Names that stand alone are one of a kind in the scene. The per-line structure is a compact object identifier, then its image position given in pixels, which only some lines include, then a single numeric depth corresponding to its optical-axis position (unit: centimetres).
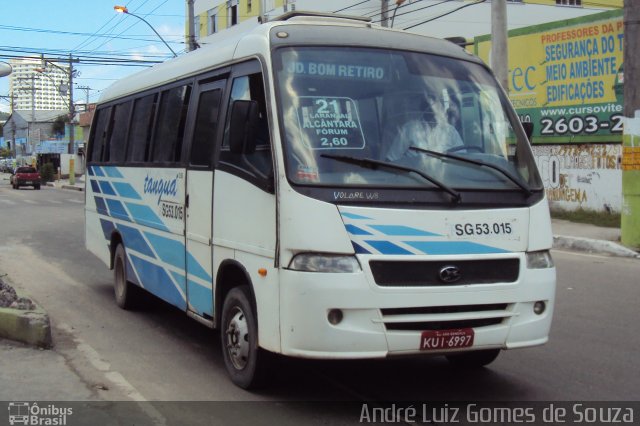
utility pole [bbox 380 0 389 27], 3012
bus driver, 531
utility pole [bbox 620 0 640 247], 1387
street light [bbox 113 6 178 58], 2802
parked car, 5394
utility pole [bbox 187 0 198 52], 3082
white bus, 484
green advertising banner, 1964
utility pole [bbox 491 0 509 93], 1736
